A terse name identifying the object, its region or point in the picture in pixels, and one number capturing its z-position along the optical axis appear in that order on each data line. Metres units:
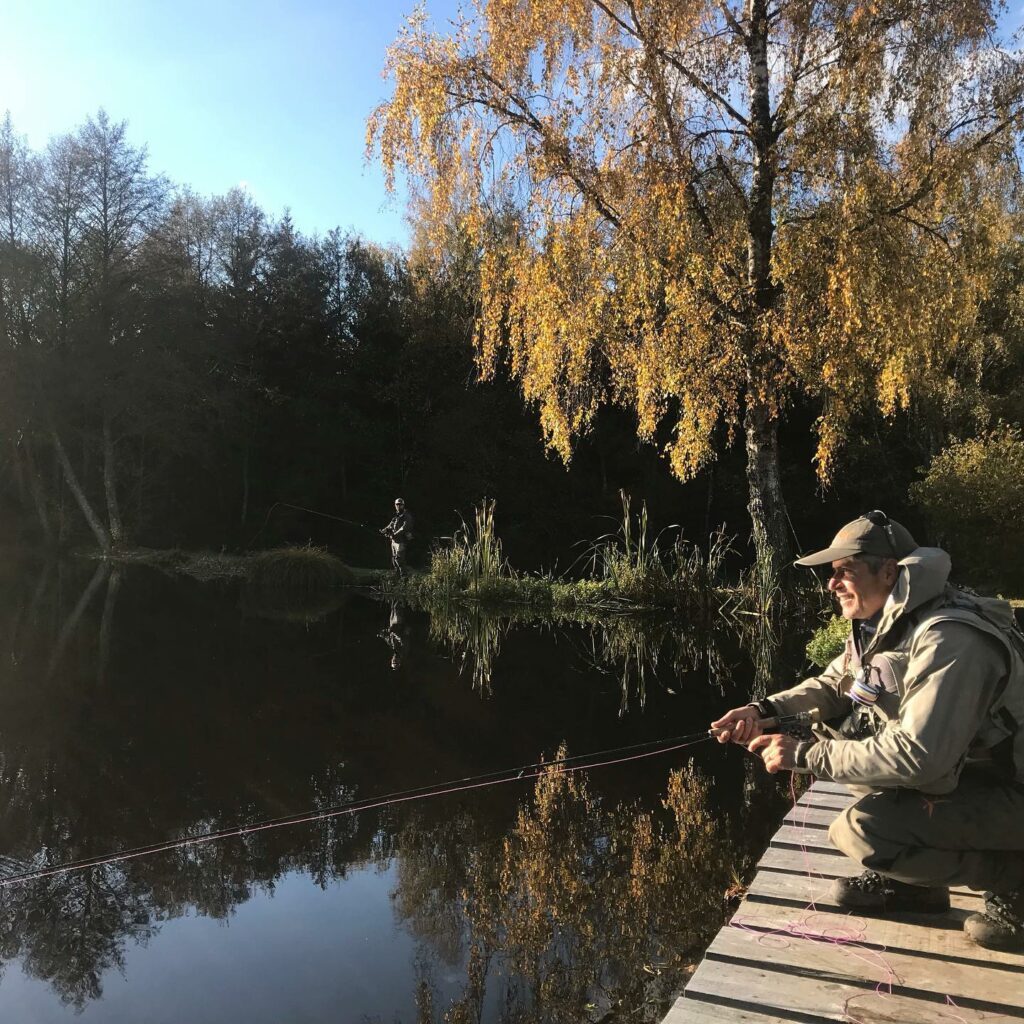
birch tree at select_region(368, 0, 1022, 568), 8.21
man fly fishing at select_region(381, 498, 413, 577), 14.23
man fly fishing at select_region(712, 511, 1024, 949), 2.15
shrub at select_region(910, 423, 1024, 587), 11.20
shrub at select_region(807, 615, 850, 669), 7.05
